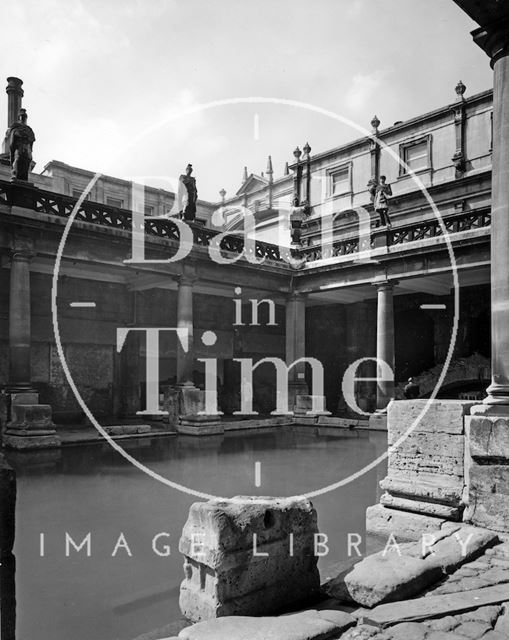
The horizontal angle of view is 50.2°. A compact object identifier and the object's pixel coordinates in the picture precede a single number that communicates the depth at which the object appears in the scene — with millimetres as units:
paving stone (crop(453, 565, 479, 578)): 3948
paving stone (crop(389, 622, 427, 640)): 2938
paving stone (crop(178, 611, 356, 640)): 2900
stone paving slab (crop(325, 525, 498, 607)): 3549
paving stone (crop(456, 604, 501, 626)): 3131
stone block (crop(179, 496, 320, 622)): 3508
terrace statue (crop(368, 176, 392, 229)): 16047
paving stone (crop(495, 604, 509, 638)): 2977
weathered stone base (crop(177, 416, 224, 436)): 13969
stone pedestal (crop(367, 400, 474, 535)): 5219
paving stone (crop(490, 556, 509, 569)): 4133
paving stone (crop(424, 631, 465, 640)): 2895
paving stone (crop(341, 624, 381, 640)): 2973
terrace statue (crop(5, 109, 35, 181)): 12305
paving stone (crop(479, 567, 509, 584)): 3827
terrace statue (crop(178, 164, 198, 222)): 15266
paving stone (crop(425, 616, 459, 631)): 3031
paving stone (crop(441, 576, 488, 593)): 3697
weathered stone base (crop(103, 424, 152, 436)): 12988
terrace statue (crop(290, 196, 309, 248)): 19156
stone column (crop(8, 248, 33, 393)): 11992
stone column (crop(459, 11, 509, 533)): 4852
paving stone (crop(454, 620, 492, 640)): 2941
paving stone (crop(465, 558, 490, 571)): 4094
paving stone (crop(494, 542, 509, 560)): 4341
